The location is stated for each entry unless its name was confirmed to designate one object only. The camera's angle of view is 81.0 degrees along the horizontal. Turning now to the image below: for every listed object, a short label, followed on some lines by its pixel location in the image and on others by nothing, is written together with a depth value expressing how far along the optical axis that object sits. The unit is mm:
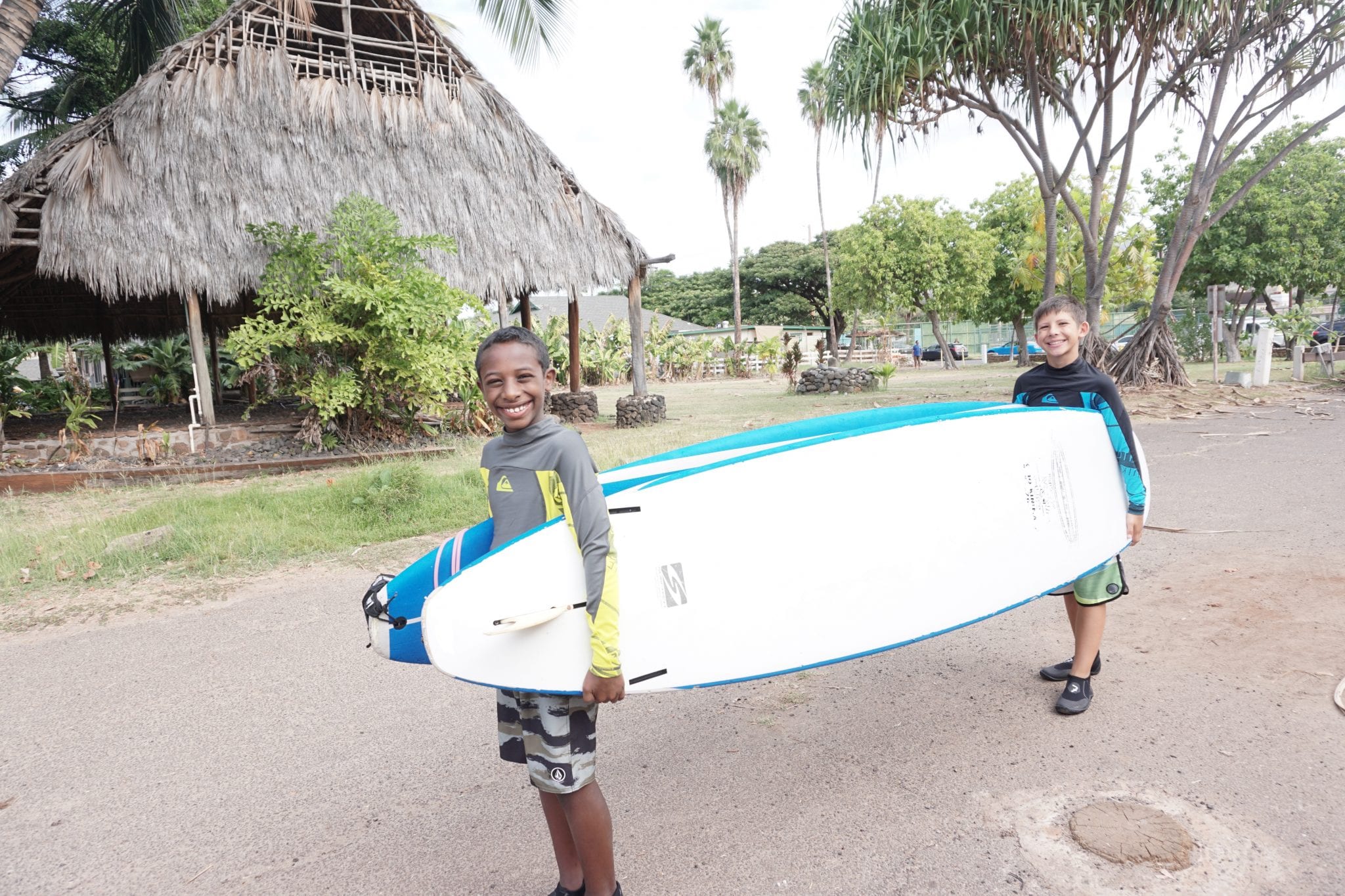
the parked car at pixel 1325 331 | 25094
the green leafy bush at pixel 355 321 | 8664
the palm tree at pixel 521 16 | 10719
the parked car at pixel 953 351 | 37281
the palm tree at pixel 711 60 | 36562
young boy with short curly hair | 1659
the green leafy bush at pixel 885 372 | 17750
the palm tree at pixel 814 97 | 35875
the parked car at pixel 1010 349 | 33912
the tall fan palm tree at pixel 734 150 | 38000
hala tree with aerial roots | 10914
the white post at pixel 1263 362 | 14141
